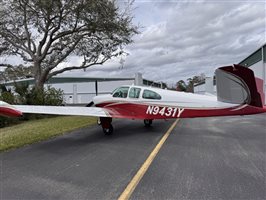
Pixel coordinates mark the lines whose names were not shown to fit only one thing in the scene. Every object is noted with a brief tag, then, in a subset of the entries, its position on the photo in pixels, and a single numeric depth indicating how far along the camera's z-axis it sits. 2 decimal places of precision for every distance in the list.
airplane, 6.45
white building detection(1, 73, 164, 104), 34.75
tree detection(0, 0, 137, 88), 15.48
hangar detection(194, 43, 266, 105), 18.28
